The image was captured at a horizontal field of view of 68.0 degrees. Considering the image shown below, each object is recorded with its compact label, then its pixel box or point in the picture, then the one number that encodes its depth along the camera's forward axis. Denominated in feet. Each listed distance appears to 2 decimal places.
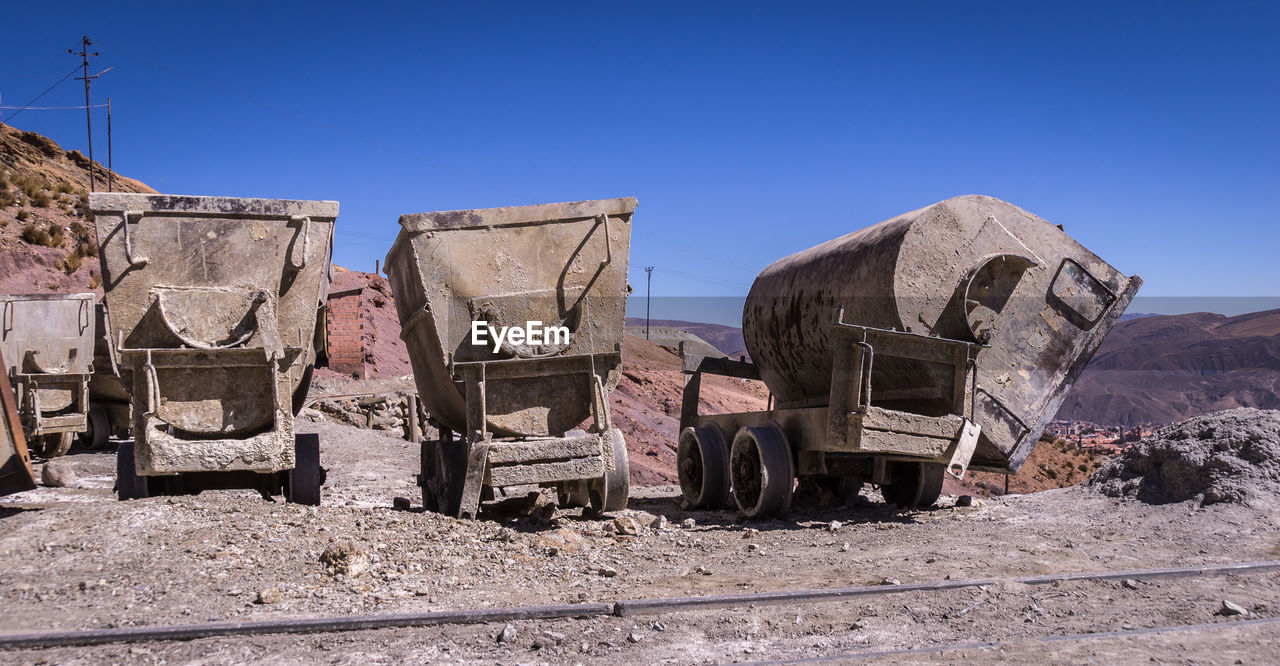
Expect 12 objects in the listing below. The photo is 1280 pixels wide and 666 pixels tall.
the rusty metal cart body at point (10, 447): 21.76
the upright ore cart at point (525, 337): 24.38
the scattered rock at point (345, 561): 18.06
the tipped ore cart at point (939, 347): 25.50
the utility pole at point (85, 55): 114.52
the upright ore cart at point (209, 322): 22.89
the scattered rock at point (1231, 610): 15.61
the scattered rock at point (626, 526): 24.61
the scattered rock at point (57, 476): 34.35
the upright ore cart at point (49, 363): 43.09
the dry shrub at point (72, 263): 94.53
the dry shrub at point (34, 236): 96.94
